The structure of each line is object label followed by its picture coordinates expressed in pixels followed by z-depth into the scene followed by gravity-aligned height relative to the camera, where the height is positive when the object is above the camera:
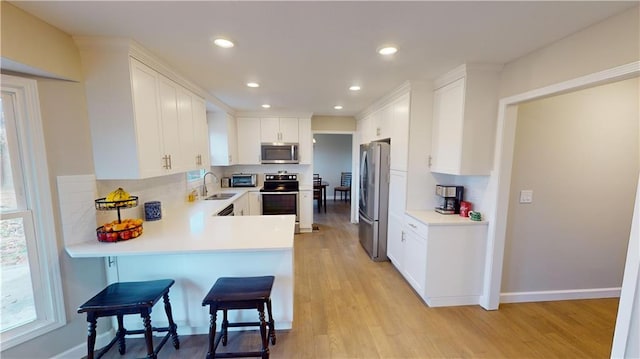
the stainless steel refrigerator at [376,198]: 3.44 -0.59
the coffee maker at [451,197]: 2.68 -0.44
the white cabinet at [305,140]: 4.71 +0.33
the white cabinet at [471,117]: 2.24 +0.38
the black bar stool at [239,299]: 1.64 -0.95
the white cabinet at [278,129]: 4.66 +0.54
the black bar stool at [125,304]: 1.54 -0.94
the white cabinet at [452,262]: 2.42 -1.04
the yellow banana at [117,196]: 1.87 -0.31
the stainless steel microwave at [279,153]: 4.66 +0.08
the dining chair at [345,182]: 8.06 -0.84
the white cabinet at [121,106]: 1.75 +0.38
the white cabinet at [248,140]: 4.63 +0.32
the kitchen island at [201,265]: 1.83 -0.88
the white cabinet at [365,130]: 4.28 +0.52
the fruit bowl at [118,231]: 1.80 -0.56
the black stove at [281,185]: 4.54 -0.53
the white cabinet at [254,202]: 4.48 -0.83
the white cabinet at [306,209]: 4.76 -1.01
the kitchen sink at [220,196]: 3.73 -0.62
